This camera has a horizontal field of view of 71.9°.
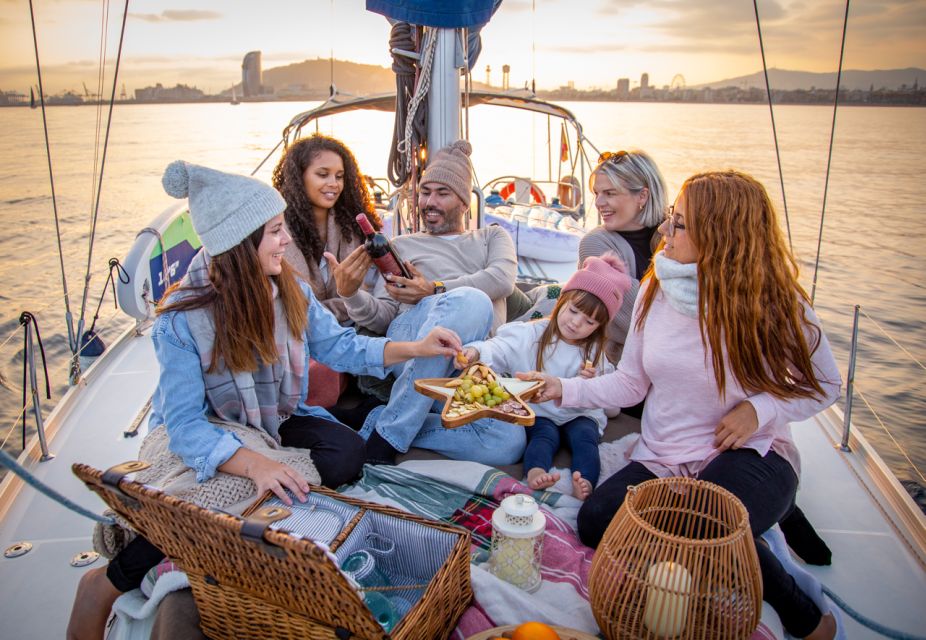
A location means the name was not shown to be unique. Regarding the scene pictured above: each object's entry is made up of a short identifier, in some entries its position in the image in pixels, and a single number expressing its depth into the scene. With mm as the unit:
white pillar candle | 1273
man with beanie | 2357
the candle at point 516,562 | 1630
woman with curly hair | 2881
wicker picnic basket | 1145
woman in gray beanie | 1676
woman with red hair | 1747
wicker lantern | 1273
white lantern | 1577
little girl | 2301
